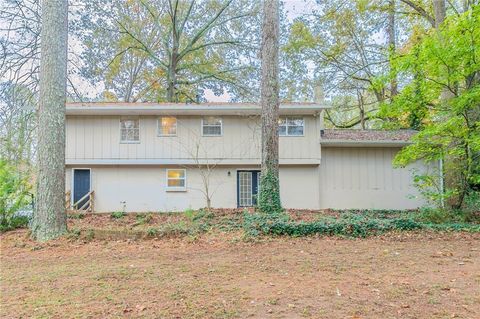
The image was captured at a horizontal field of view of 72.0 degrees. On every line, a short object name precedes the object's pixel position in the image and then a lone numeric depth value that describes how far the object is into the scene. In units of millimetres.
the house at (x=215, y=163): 12891
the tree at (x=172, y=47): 18359
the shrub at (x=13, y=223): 7652
